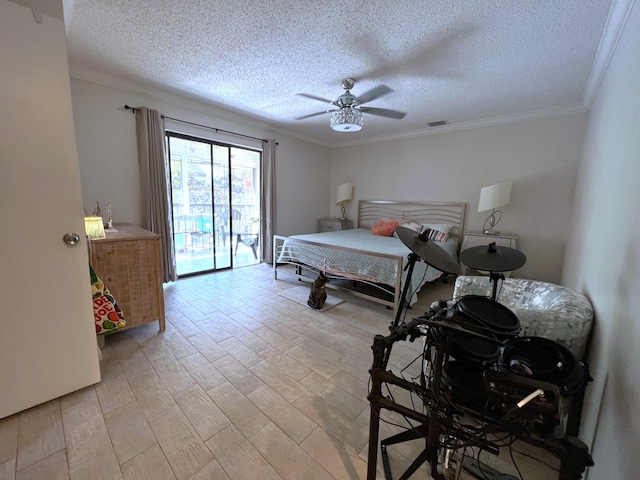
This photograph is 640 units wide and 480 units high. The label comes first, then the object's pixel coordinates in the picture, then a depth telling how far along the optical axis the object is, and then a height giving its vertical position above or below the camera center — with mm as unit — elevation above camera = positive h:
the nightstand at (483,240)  3544 -408
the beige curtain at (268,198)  4508 +84
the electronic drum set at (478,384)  696 -559
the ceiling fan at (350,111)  2643 +994
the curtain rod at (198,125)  3082 +1062
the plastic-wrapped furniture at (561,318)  1337 -557
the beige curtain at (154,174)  3150 +309
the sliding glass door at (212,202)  3963 -20
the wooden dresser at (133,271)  1991 -599
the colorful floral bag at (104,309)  1798 -807
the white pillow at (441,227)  4111 -283
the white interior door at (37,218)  1269 -127
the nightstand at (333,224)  5320 -402
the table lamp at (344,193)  5320 +257
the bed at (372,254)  2808 -592
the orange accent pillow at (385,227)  4461 -355
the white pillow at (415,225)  4283 -292
